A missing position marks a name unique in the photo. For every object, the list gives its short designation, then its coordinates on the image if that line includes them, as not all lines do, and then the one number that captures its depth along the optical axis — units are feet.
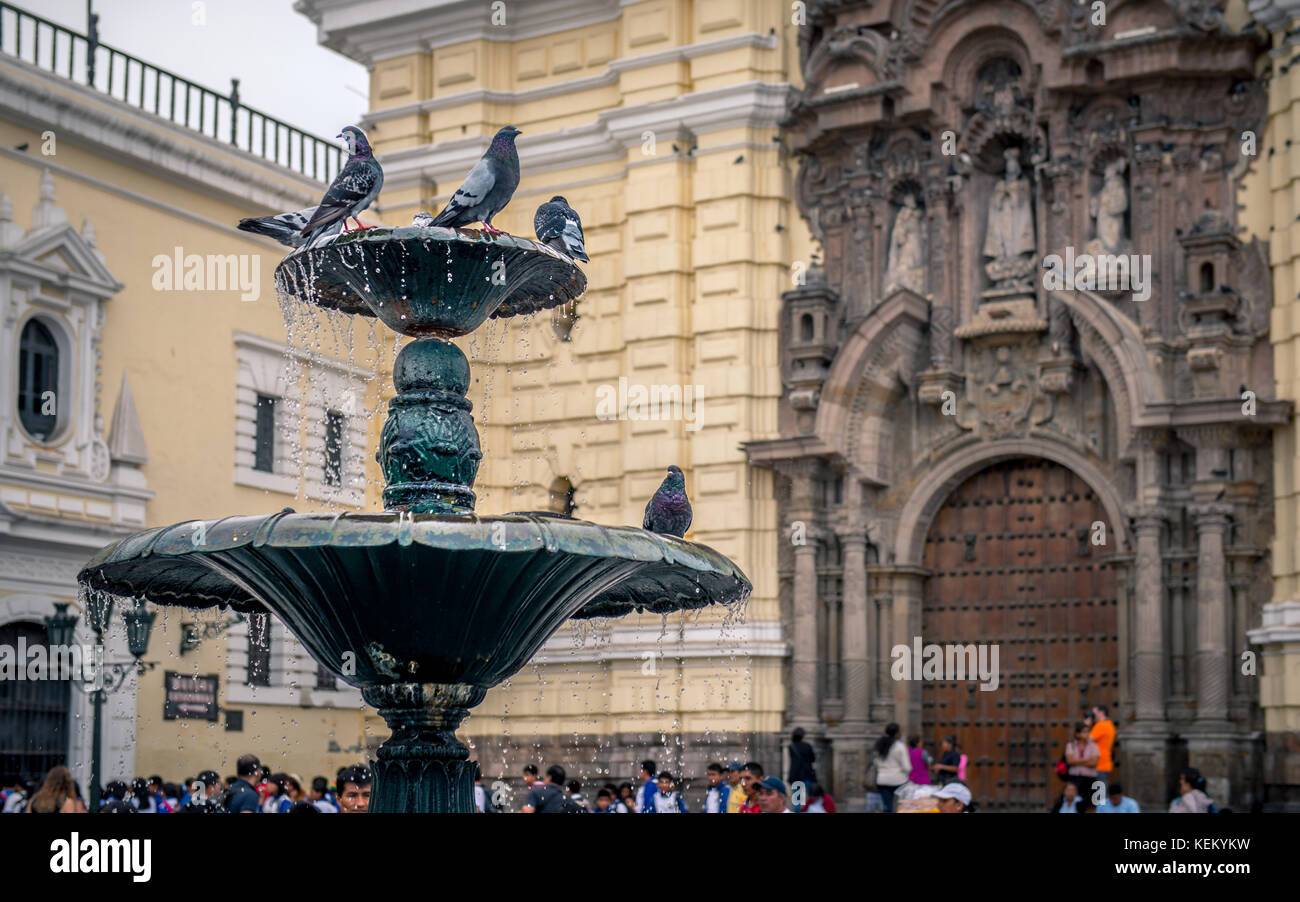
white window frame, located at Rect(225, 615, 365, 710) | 79.56
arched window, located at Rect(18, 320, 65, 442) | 70.49
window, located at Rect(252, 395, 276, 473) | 82.64
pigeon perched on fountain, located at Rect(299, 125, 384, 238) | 31.27
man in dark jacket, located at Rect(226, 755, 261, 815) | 39.45
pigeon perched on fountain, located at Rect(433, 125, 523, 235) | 30.94
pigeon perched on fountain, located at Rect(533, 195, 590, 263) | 33.22
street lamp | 50.98
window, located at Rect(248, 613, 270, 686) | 79.66
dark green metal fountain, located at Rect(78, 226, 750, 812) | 26.86
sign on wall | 75.00
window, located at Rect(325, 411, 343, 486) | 83.15
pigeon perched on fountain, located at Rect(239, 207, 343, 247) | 31.12
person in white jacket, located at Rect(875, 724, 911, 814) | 53.47
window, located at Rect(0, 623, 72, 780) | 68.39
